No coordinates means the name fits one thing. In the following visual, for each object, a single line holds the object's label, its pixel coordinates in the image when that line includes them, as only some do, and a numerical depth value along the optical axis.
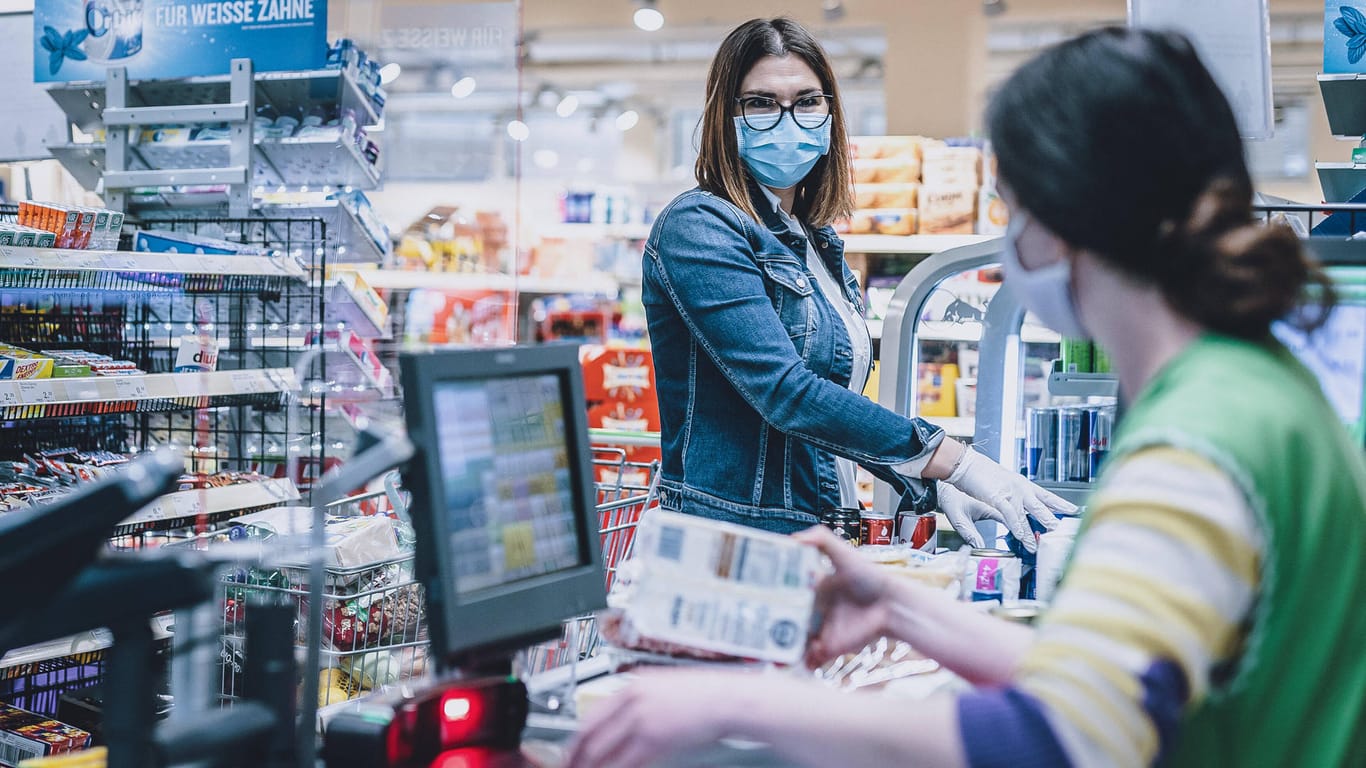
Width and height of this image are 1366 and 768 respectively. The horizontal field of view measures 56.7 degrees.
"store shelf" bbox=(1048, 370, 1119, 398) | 2.57
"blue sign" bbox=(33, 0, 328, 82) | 3.90
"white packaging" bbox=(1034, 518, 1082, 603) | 1.85
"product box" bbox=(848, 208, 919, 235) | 5.48
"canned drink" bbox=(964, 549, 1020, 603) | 1.91
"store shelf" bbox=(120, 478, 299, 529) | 3.16
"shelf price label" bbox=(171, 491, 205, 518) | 3.23
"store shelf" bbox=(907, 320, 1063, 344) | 3.90
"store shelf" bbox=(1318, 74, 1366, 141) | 3.81
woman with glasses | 2.18
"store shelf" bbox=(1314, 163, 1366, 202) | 3.70
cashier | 0.84
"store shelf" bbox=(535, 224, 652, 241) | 8.48
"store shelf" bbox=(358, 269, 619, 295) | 6.18
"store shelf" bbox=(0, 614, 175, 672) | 3.06
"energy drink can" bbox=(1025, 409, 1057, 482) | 2.54
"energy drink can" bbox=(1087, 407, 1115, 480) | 2.47
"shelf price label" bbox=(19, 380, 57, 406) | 2.87
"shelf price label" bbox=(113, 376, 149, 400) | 3.11
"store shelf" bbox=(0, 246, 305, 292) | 2.89
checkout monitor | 1.22
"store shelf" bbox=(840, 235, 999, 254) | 5.46
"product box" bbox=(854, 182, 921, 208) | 5.48
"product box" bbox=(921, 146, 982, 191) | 5.47
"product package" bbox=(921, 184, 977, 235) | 5.45
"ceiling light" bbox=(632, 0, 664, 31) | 9.98
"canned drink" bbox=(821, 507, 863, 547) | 2.14
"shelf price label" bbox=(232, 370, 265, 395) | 3.39
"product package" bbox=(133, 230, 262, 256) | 3.53
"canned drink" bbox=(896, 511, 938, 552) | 2.16
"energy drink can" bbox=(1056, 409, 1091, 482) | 2.50
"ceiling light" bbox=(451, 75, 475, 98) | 6.41
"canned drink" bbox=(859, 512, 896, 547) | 2.12
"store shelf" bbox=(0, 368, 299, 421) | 2.90
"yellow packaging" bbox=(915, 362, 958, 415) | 5.12
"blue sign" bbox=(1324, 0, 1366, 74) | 3.75
